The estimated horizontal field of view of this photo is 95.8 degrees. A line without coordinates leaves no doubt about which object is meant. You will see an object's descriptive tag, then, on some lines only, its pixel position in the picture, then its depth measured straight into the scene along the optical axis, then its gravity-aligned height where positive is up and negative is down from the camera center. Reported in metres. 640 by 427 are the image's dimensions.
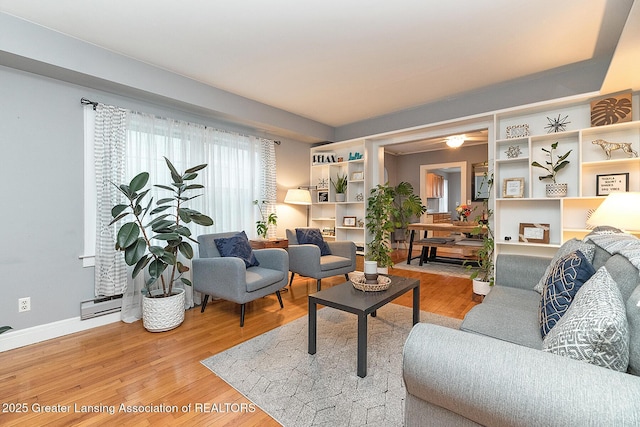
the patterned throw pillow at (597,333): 0.83 -0.37
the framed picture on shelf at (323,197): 5.01 +0.25
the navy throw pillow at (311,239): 3.96 -0.38
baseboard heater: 2.69 -0.91
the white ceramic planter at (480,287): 3.32 -0.88
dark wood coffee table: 1.86 -0.64
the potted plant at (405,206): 6.07 +0.12
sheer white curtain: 3.02 +0.57
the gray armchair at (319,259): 3.47 -0.61
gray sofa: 0.69 -0.46
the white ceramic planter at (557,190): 3.00 +0.22
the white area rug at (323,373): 1.54 -1.06
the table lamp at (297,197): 4.40 +0.22
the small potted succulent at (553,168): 3.01 +0.47
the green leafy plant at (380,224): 4.45 -0.20
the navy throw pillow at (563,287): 1.34 -0.37
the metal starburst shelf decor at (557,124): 3.14 +0.96
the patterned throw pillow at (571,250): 1.66 -0.24
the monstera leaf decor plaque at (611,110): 2.67 +0.96
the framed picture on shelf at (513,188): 3.28 +0.27
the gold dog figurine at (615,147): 2.74 +0.62
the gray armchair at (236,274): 2.67 -0.63
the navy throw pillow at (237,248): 3.07 -0.40
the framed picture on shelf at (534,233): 3.16 -0.24
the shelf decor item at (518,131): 3.26 +0.92
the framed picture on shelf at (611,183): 2.79 +0.28
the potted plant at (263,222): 4.13 -0.15
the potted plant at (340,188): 4.84 +0.40
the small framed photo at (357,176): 4.75 +0.59
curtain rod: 2.70 +1.03
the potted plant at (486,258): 3.36 -0.57
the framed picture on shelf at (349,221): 4.83 -0.16
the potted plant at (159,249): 2.45 -0.33
